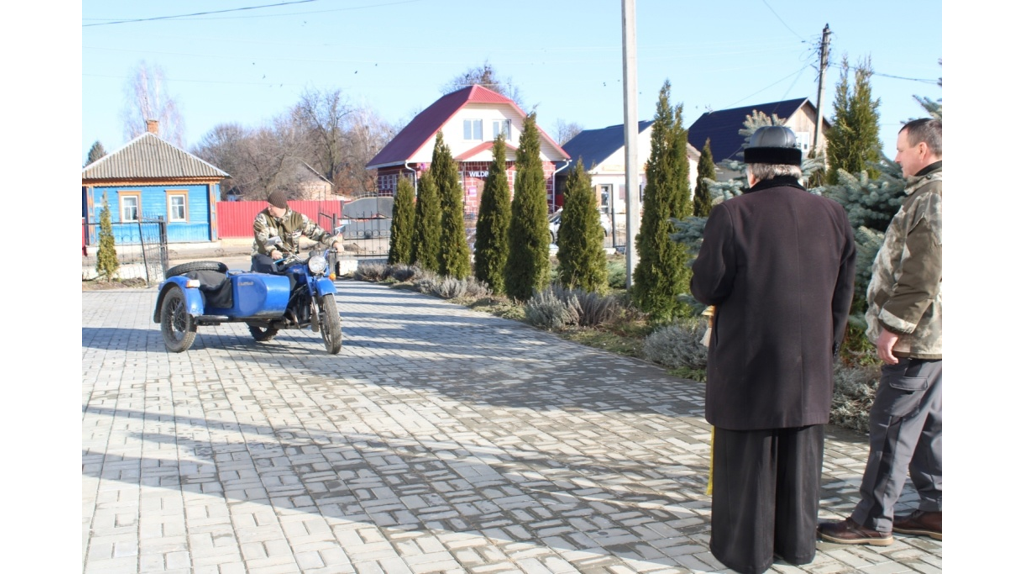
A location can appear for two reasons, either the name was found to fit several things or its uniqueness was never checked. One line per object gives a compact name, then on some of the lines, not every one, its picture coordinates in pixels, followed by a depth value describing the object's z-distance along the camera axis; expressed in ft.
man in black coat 11.66
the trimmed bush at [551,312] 36.55
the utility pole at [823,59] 86.74
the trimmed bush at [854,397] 19.71
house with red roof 141.38
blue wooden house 134.31
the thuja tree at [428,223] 63.46
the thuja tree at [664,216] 34.78
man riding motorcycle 31.86
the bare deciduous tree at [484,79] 225.97
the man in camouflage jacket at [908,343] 12.35
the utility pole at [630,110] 39.38
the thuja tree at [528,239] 46.37
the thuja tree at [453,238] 59.41
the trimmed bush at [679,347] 26.68
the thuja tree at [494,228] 52.70
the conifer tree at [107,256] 68.33
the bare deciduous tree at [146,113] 208.13
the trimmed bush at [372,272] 68.54
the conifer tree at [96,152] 225.15
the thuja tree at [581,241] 42.27
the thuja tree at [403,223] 70.18
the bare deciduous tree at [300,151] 206.49
